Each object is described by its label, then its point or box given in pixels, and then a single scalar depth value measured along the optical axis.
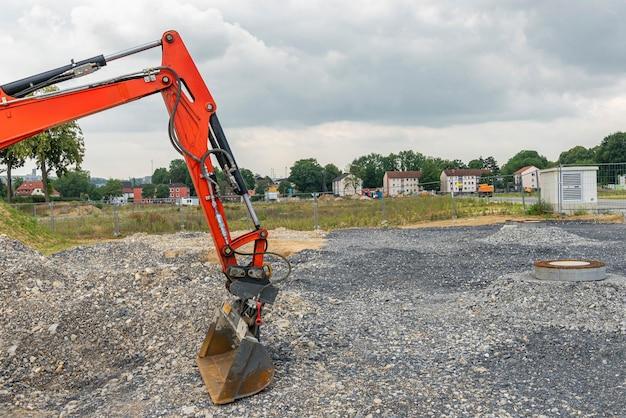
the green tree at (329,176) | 122.38
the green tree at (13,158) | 35.59
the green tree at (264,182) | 114.49
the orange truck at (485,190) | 38.47
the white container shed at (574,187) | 25.34
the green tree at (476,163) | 140.88
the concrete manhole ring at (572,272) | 9.14
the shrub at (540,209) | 25.95
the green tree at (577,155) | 112.43
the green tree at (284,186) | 115.07
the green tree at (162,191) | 100.87
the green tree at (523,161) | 135.88
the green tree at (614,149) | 94.00
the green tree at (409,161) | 136.00
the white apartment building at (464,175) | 105.69
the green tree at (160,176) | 124.65
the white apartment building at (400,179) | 118.94
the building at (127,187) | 128.16
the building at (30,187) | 124.65
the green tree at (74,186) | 105.25
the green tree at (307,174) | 120.00
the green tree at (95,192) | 99.81
